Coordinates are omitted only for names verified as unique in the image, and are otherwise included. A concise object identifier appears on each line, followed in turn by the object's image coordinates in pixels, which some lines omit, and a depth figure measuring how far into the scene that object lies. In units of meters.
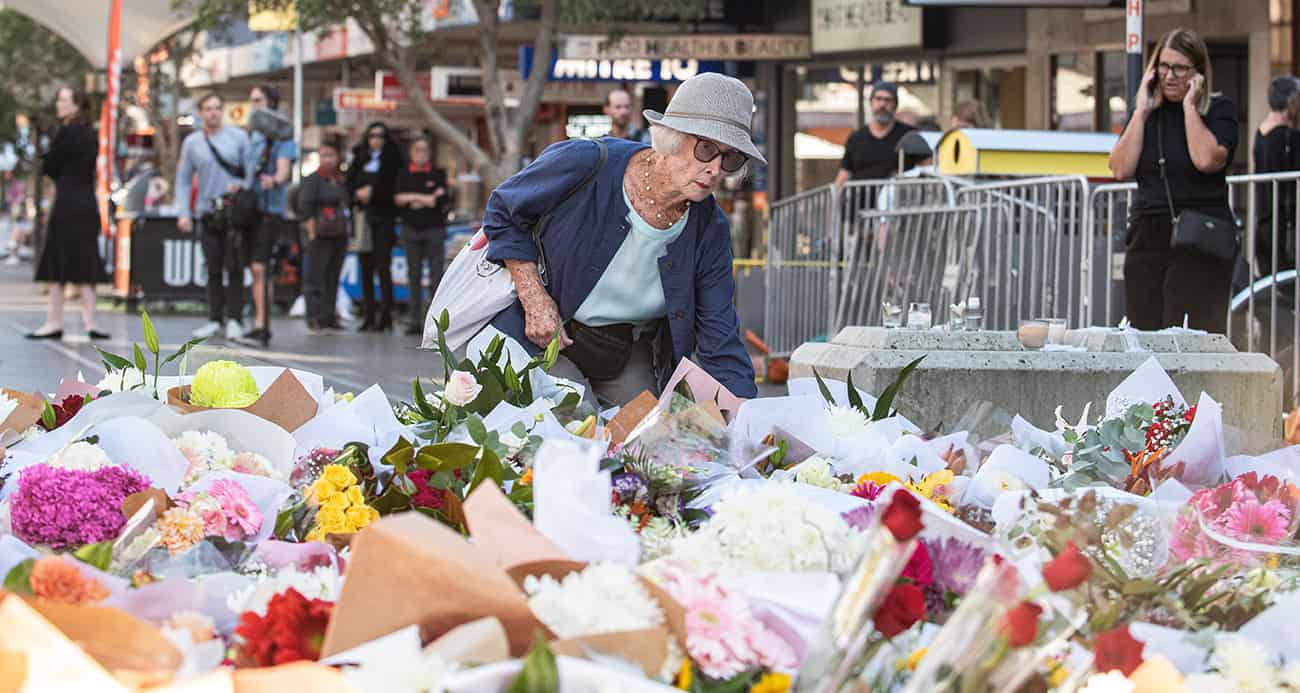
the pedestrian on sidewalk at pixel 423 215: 17.69
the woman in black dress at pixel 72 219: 13.96
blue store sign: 22.89
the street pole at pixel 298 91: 26.52
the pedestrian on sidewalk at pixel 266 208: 14.96
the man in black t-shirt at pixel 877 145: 13.52
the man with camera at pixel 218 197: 14.76
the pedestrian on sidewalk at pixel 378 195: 18.00
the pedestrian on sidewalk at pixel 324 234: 17.75
